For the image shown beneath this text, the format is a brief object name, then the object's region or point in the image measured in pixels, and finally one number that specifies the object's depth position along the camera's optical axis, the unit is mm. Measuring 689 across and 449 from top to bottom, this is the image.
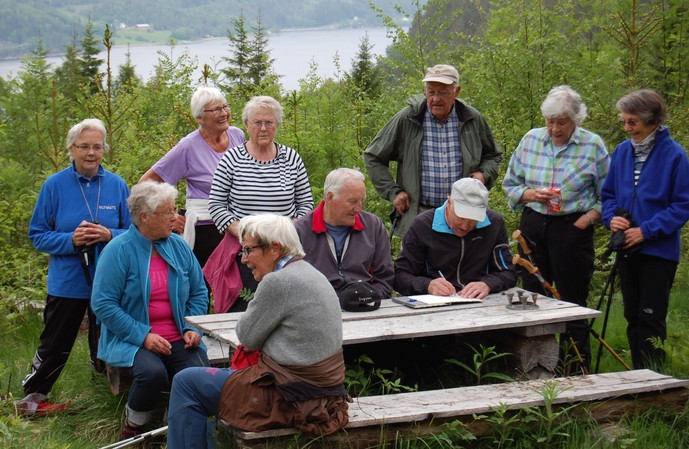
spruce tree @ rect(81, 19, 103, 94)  23688
